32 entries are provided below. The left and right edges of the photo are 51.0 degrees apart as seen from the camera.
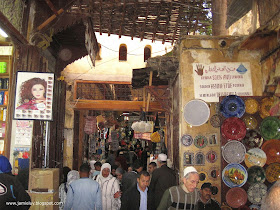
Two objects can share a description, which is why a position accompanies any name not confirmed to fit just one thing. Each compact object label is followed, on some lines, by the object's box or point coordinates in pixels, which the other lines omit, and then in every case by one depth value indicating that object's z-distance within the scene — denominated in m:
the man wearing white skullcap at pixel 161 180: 5.76
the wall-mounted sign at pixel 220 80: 5.65
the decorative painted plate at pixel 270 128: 5.02
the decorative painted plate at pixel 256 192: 5.07
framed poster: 5.35
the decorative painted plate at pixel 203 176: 5.49
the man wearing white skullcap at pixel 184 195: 3.45
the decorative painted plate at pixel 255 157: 5.06
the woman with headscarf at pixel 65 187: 5.30
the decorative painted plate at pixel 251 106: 5.29
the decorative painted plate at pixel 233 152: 5.13
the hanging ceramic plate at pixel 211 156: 5.60
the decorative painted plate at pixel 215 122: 5.61
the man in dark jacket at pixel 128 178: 5.97
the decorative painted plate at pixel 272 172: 5.07
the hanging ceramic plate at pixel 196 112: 5.54
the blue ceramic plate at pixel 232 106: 5.20
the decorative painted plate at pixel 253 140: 5.21
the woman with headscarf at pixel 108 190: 5.16
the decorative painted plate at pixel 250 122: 5.30
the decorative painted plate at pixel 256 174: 5.09
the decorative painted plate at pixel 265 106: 5.23
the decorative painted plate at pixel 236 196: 5.05
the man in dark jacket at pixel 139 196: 4.09
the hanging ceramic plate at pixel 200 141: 5.59
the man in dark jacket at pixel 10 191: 3.25
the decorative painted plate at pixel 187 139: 5.60
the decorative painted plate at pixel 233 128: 5.15
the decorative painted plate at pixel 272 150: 5.10
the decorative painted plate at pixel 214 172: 5.55
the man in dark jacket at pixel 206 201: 3.73
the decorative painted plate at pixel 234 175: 5.06
